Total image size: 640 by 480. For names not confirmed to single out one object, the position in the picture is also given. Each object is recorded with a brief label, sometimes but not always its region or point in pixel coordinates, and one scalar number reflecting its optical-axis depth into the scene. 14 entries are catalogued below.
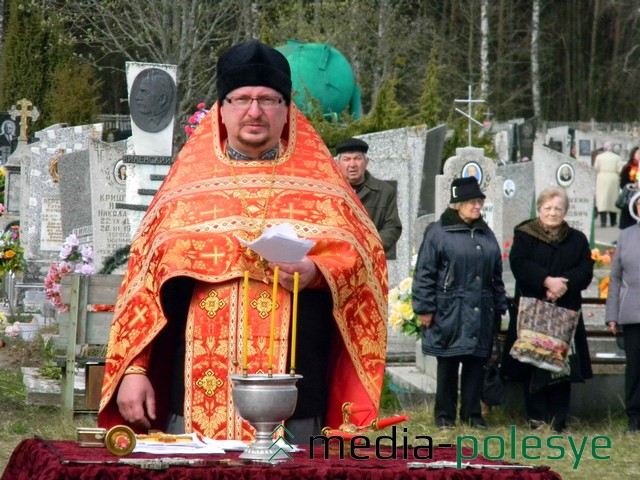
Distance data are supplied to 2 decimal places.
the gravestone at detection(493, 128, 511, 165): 33.69
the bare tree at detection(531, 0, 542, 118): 46.59
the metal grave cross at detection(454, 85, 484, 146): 21.40
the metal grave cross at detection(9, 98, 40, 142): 23.80
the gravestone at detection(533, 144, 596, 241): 18.86
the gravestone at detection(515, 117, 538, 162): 34.84
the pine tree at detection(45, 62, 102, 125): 37.88
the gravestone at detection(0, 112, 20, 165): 30.42
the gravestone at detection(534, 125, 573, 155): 37.91
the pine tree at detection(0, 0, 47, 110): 42.66
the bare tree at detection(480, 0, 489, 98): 43.51
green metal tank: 24.81
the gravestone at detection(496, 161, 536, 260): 21.42
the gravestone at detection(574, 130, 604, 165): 40.97
